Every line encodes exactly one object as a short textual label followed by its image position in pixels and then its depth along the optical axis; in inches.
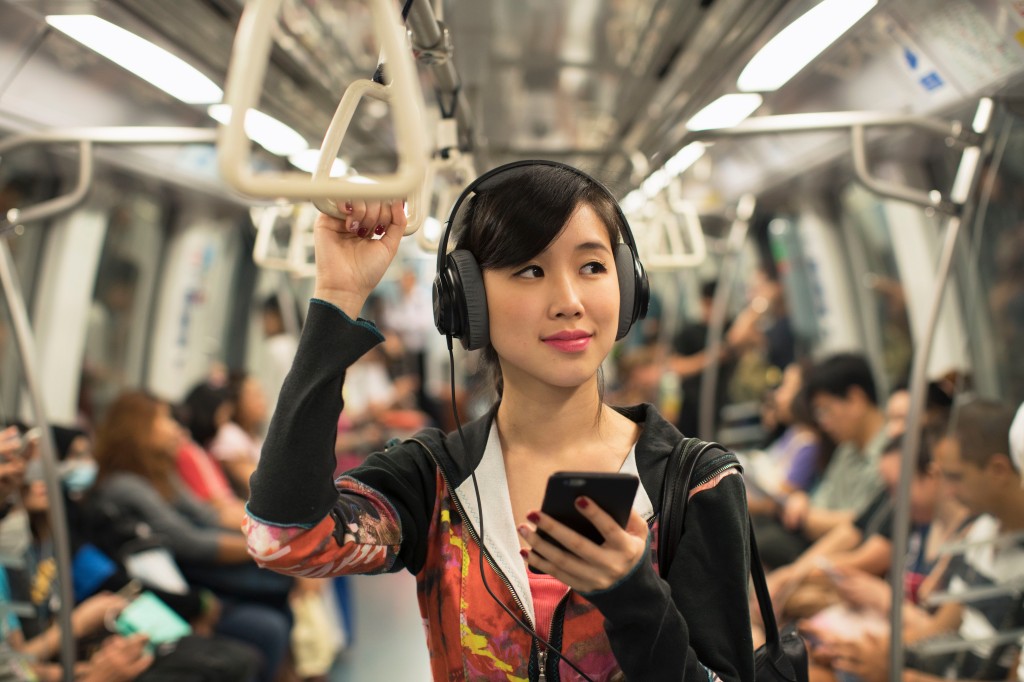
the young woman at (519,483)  45.6
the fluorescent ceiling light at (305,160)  160.1
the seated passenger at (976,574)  108.3
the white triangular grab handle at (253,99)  34.5
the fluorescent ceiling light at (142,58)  112.4
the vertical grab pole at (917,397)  115.5
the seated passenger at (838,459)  175.9
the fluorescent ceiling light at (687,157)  163.6
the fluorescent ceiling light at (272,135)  147.7
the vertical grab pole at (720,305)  245.8
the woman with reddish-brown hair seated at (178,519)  156.9
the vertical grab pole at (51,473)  116.8
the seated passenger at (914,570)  129.8
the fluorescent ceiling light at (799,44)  109.7
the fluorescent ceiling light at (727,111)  148.3
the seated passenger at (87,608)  124.5
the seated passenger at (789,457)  195.3
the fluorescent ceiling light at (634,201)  183.4
